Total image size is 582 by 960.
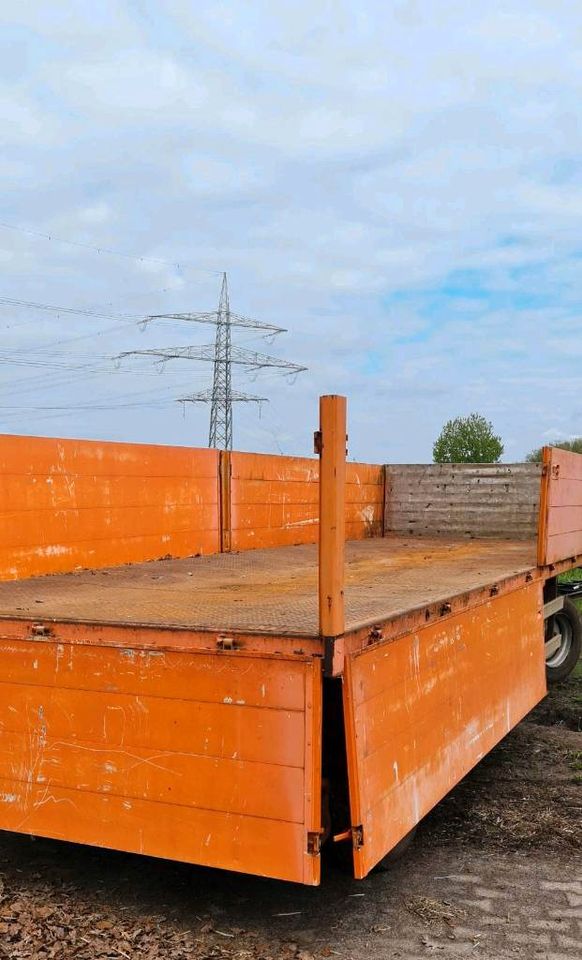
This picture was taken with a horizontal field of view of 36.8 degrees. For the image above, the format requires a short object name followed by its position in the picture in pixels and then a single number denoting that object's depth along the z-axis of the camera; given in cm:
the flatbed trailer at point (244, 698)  288
